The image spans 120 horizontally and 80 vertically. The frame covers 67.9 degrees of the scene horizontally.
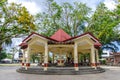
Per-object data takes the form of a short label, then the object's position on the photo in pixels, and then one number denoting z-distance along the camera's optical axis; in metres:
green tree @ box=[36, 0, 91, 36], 15.10
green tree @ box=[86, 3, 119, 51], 14.54
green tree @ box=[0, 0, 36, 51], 10.38
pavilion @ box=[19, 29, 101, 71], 7.38
